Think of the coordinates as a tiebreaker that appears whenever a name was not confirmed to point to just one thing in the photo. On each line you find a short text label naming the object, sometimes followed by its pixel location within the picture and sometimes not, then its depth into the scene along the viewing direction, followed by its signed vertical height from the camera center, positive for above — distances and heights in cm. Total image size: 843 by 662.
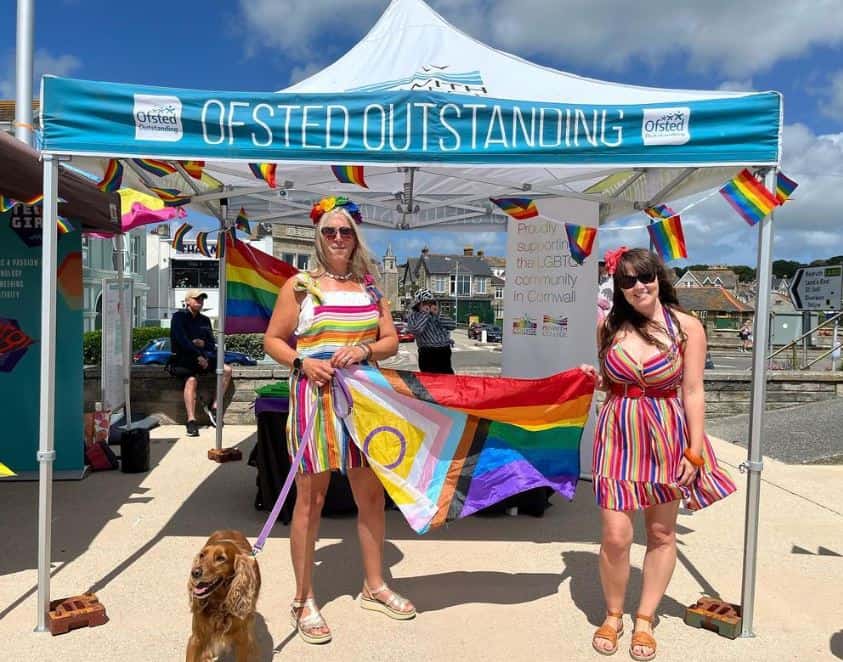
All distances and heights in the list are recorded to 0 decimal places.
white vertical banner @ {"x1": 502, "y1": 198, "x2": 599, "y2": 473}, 554 +9
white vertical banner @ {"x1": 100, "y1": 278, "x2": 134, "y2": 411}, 666 -52
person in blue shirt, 780 -63
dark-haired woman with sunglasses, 291 -52
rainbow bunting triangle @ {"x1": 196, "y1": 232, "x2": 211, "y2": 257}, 666 +56
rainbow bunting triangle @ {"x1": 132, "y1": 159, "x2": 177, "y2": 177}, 387 +78
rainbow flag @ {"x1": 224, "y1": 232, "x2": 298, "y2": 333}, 653 +15
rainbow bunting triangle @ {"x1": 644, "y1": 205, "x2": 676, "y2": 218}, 484 +74
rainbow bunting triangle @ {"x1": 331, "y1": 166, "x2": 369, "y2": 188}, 351 +68
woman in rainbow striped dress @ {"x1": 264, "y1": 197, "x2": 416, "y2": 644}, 300 -22
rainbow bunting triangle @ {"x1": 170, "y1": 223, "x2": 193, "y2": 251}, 660 +63
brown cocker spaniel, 243 -108
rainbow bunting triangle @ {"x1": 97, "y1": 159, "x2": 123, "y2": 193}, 344 +62
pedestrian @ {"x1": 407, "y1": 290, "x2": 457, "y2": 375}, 719 -29
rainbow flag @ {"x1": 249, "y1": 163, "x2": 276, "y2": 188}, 370 +73
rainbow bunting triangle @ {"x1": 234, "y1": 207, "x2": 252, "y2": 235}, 647 +76
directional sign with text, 1677 +78
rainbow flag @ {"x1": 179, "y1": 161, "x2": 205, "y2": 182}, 392 +78
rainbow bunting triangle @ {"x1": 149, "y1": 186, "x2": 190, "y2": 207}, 491 +79
